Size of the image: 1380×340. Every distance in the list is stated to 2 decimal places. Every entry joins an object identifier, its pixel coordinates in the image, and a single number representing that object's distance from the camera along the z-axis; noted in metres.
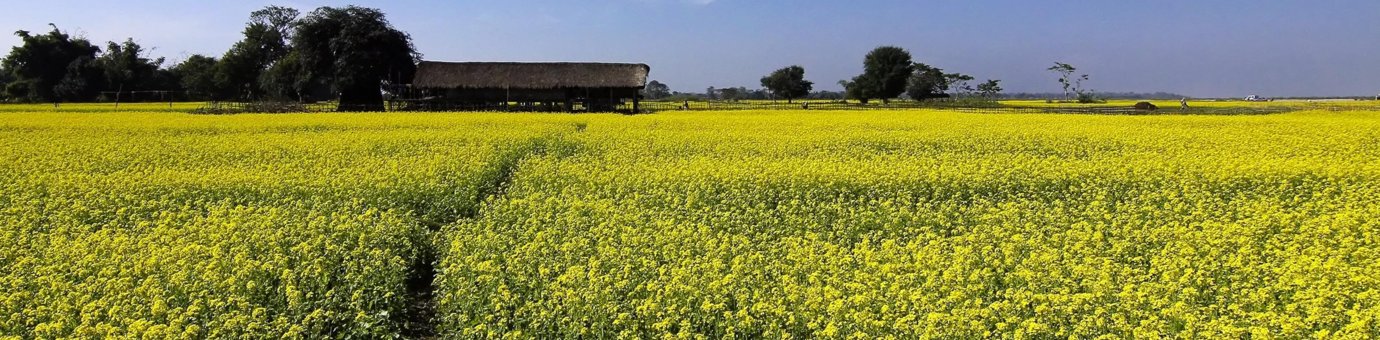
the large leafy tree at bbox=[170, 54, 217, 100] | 61.03
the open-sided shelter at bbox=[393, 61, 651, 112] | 43.41
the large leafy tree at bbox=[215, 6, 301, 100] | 60.50
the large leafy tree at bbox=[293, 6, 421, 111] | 45.06
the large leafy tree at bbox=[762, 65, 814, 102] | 90.38
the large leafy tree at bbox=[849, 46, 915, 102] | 74.94
